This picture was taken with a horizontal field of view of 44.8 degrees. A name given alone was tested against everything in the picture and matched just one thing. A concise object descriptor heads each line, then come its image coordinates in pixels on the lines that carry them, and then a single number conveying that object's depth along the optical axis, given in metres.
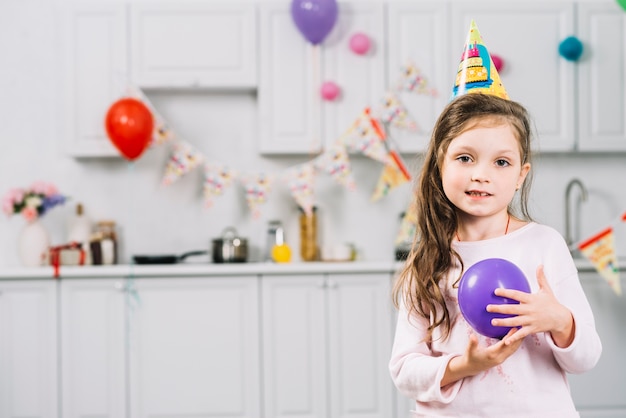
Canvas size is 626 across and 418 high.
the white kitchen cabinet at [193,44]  3.57
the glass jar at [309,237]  3.73
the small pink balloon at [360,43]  3.51
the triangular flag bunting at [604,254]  3.23
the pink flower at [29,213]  3.59
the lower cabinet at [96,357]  3.38
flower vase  3.60
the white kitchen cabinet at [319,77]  3.58
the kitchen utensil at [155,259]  3.49
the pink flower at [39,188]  3.62
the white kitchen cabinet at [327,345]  3.40
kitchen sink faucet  3.79
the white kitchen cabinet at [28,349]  3.36
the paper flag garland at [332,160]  3.49
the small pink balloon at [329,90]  3.53
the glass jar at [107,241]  3.61
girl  1.14
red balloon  3.31
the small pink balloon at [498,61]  3.57
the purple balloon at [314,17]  3.41
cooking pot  3.58
